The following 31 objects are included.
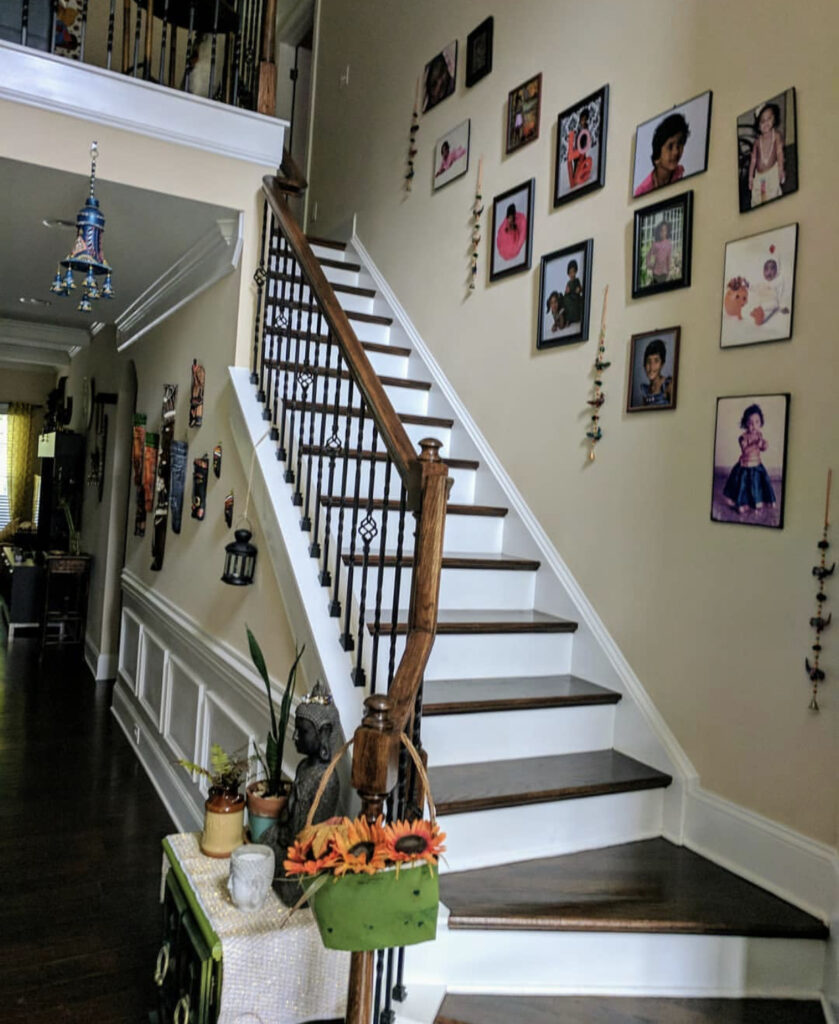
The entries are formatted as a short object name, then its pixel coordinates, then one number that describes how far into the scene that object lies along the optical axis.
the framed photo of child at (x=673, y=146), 2.59
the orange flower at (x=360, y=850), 1.44
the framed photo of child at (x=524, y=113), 3.46
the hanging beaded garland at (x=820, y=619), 2.12
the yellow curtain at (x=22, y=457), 10.54
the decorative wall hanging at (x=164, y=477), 4.49
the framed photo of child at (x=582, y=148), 3.05
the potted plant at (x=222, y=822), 2.27
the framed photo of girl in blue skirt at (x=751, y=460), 2.26
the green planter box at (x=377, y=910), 1.43
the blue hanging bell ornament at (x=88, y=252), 2.91
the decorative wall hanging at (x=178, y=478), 4.18
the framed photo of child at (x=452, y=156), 3.97
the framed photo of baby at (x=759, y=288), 2.27
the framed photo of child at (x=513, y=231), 3.43
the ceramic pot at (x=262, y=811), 2.27
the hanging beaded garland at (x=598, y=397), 2.95
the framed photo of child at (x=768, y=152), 2.27
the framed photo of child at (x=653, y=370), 2.64
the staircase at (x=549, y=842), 1.97
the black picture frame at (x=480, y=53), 3.83
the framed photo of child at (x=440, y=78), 4.15
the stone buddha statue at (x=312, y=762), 2.08
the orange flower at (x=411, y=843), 1.47
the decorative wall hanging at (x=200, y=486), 3.81
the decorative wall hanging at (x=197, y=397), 3.92
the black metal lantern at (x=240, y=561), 3.02
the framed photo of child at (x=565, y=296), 3.07
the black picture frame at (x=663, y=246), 2.62
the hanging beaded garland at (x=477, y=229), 3.79
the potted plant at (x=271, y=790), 2.28
